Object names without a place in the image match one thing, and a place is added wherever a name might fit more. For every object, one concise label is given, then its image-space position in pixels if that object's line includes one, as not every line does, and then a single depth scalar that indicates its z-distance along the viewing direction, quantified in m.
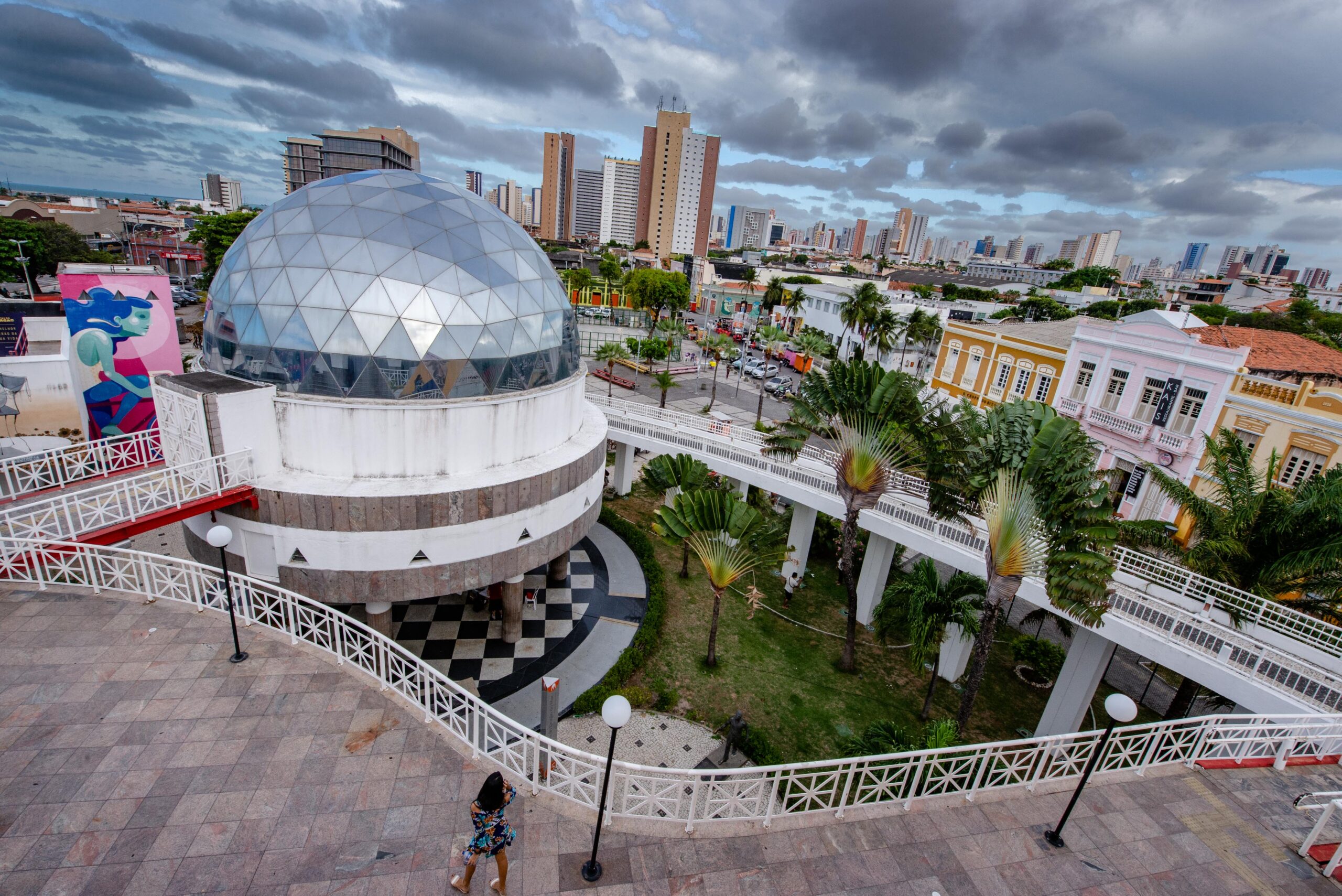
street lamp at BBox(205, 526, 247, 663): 8.29
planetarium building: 13.23
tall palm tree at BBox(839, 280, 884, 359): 43.72
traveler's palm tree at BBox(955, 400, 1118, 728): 11.62
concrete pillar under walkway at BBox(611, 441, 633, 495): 28.91
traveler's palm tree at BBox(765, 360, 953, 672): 14.98
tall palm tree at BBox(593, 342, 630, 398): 44.78
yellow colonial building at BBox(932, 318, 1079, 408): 29.21
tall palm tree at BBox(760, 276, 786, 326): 74.50
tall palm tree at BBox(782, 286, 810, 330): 63.91
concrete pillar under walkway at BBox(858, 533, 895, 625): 20.20
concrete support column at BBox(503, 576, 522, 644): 17.09
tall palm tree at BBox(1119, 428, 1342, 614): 12.00
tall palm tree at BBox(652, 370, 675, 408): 35.53
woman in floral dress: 6.37
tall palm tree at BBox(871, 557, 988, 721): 14.94
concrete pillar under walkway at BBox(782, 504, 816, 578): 22.56
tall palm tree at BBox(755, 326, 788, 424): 44.59
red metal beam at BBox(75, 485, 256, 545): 11.14
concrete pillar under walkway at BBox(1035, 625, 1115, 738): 15.35
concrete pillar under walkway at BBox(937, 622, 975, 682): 18.20
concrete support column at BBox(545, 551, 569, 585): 20.67
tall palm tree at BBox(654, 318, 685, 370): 51.97
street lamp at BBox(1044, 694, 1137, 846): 6.94
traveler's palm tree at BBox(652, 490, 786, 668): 16.59
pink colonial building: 22.34
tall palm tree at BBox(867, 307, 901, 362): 43.03
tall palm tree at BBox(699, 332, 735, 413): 52.46
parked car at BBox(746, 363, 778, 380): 56.31
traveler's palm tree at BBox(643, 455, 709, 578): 19.41
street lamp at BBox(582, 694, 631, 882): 5.96
